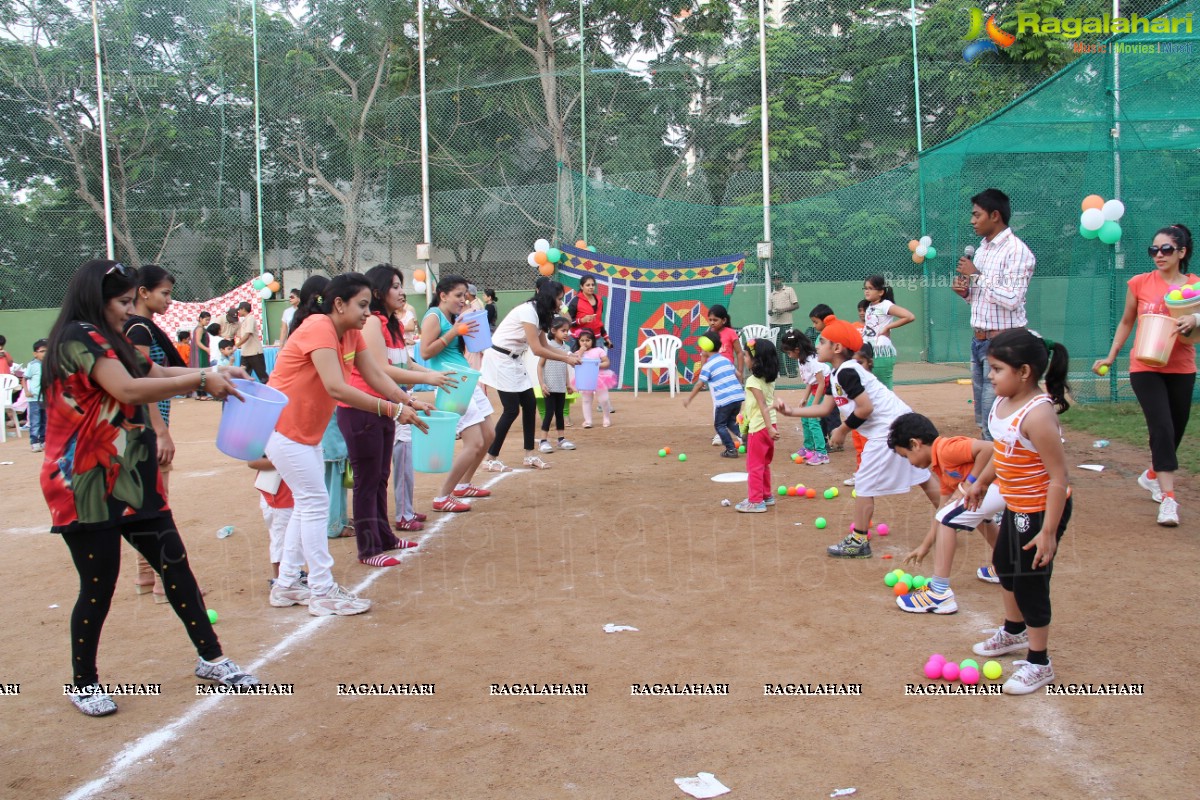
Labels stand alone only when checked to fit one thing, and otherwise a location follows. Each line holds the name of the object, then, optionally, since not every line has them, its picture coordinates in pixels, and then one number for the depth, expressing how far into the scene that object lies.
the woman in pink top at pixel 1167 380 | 6.24
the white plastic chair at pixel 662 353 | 15.55
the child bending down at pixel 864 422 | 5.76
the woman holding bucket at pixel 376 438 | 5.90
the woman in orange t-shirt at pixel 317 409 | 4.88
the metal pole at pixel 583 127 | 18.47
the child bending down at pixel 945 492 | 4.57
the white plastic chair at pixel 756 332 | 15.71
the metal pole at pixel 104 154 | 19.84
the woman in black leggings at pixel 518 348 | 8.66
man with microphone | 7.01
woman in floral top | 3.72
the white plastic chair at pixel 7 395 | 13.38
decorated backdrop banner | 15.95
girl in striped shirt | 3.71
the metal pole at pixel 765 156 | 17.20
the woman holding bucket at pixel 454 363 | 7.28
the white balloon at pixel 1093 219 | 10.70
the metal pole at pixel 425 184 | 18.58
